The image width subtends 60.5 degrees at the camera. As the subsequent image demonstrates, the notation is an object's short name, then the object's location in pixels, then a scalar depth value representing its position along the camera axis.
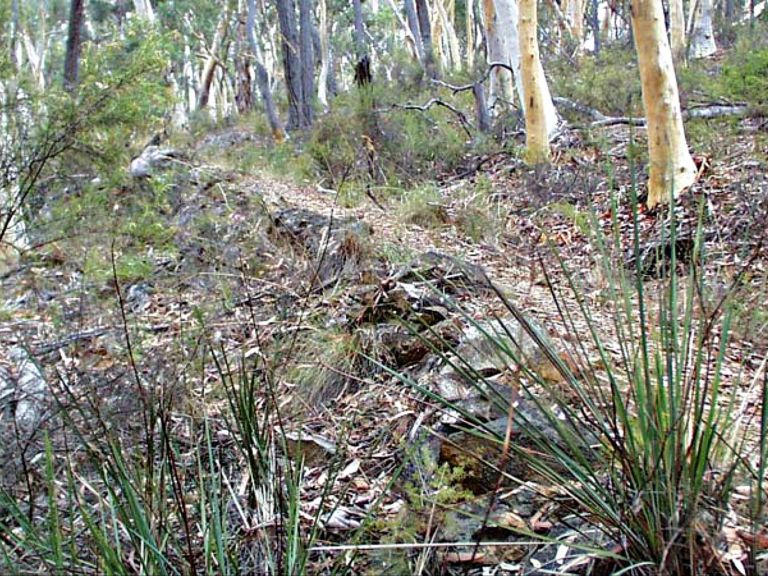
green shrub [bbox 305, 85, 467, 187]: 7.18
